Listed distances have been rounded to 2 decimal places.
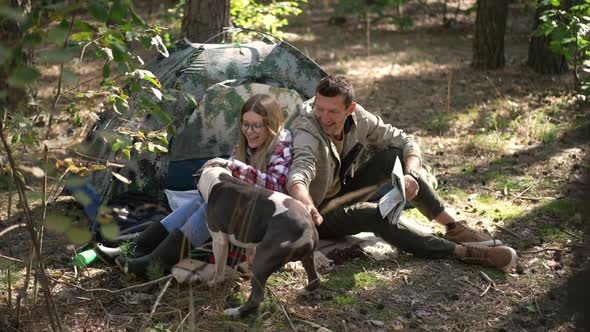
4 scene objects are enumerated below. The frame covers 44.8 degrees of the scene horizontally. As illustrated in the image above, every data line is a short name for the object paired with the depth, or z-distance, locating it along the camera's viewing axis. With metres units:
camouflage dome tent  5.23
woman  4.07
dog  3.51
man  4.29
